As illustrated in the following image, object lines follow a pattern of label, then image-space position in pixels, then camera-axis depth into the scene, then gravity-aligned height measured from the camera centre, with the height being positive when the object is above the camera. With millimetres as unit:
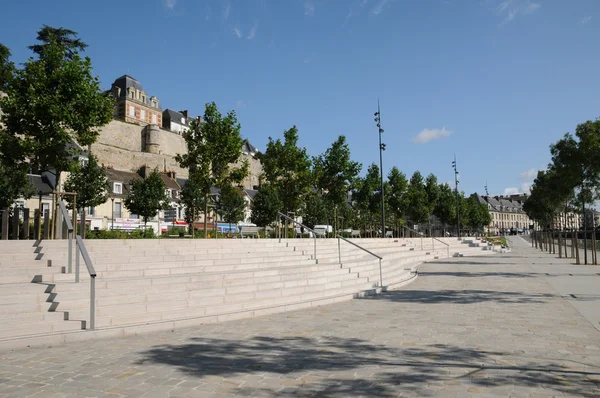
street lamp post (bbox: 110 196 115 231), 50688 +3325
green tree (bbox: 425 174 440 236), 59469 +5135
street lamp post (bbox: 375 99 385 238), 30153 +6798
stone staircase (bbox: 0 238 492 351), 6957 -1291
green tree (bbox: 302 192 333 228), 63719 +1979
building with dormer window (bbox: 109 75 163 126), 83938 +25829
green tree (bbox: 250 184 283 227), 58403 +2556
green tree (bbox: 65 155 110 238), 37469 +3825
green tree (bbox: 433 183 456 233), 63438 +2721
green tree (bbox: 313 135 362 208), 37031 +5042
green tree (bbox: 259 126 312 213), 32906 +4578
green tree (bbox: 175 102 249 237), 24984 +4617
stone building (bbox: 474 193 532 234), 141500 +3967
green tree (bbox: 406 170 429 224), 53406 +2700
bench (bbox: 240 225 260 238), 32050 -372
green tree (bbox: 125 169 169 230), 45844 +3316
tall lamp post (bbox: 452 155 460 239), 50503 +6293
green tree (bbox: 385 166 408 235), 50688 +4171
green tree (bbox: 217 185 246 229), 57656 +2416
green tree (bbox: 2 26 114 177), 16062 +4695
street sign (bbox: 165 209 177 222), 55150 +1707
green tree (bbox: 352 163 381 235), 47219 +3700
